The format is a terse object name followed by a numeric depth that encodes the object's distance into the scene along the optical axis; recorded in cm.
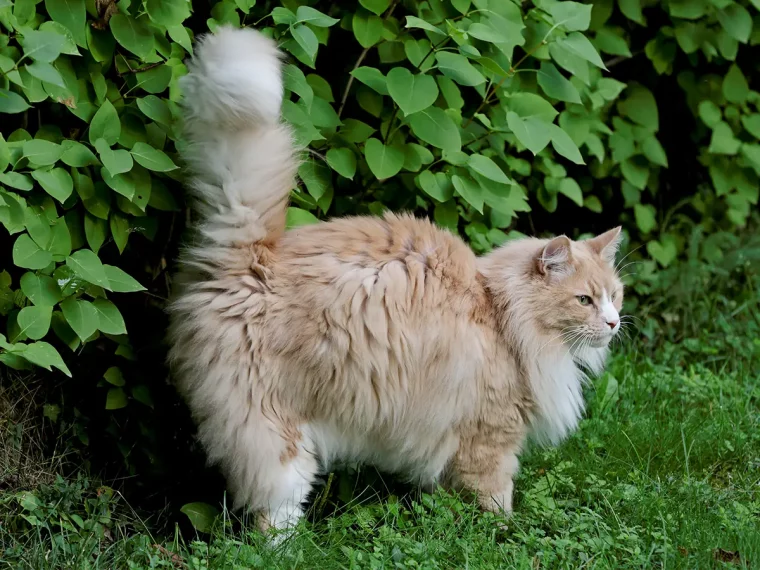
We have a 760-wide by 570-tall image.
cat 604
